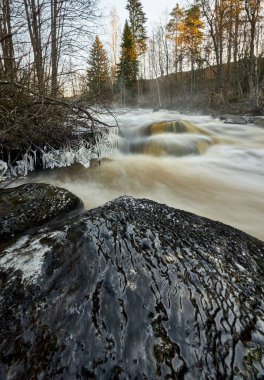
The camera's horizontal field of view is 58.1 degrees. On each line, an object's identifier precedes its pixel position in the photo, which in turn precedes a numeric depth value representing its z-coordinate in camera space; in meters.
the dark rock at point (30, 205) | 2.17
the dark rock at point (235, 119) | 9.27
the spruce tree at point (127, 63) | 27.63
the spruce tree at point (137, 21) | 29.33
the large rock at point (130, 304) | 0.90
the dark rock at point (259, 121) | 9.06
